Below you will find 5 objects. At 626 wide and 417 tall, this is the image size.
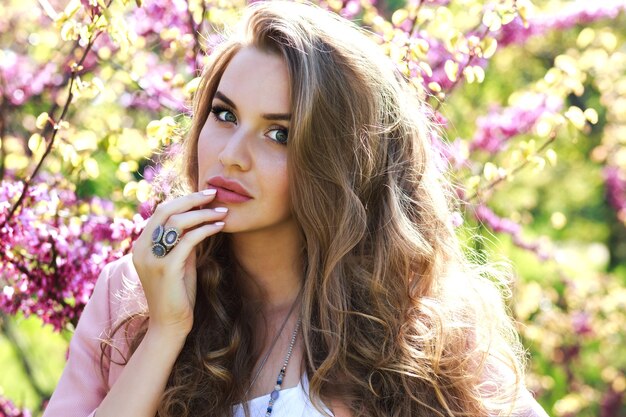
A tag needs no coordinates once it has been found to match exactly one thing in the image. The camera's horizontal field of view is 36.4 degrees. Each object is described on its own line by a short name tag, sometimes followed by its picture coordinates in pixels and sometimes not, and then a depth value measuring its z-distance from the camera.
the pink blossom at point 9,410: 2.69
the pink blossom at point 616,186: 5.96
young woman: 2.03
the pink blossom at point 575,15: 4.02
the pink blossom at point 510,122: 3.19
